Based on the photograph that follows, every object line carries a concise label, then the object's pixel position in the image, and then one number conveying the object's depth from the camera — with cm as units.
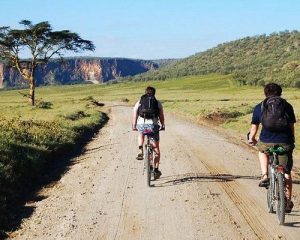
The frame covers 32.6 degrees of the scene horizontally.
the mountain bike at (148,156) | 1277
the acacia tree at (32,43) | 5703
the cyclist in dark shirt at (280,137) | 941
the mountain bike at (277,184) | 922
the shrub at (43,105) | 5767
